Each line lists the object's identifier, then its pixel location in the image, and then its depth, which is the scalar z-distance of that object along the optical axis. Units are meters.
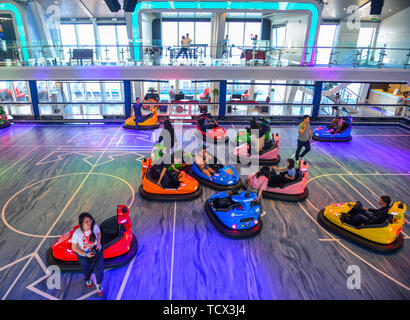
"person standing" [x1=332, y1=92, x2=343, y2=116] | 16.02
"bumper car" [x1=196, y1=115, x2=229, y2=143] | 11.64
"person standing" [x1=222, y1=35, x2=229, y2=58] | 12.52
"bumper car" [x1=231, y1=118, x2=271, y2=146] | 9.70
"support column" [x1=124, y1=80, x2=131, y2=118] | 14.02
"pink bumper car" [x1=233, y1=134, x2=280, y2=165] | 9.60
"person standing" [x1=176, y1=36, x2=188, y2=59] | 12.64
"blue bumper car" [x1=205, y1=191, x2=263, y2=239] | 5.80
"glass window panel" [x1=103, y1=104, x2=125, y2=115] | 19.89
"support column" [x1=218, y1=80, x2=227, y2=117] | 14.16
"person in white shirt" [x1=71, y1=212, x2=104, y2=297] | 4.04
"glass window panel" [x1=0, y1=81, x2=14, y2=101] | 16.83
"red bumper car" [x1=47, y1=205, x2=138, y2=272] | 4.93
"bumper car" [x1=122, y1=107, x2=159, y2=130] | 13.25
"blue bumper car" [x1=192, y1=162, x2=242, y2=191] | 7.80
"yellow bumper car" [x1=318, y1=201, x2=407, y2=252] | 5.38
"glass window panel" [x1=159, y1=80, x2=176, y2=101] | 18.62
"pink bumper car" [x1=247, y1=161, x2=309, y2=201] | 7.22
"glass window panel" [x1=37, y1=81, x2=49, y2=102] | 18.98
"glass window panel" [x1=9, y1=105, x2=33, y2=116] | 17.17
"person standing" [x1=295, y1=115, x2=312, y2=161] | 8.81
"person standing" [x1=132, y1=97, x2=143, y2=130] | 12.66
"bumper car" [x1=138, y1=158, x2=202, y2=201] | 7.15
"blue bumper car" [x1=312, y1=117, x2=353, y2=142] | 11.99
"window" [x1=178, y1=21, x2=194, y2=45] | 19.62
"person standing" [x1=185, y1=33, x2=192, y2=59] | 12.66
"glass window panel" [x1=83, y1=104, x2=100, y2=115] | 18.83
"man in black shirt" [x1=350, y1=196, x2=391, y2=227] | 5.43
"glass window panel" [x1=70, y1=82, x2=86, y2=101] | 20.95
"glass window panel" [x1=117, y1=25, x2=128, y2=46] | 20.02
